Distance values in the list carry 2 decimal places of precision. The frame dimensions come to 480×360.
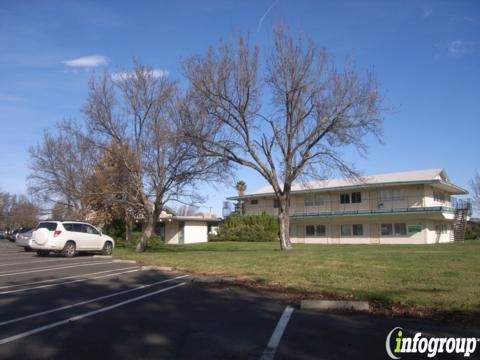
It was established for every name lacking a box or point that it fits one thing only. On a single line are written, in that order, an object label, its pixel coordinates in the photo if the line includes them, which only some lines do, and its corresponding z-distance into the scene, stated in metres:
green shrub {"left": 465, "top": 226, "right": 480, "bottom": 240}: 55.34
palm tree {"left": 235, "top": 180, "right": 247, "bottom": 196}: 81.12
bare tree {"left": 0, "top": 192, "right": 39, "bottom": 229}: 92.44
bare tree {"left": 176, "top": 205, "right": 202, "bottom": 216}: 64.15
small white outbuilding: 52.74
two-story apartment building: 45.16
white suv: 22.55
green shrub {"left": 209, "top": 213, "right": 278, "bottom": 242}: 51.94
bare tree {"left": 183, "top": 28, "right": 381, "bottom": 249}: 24.05
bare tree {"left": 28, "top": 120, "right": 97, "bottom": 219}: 41.72
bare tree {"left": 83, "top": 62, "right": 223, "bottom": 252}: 25.90
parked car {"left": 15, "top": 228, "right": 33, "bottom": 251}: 31.20
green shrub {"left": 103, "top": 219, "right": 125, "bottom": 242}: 43.59
